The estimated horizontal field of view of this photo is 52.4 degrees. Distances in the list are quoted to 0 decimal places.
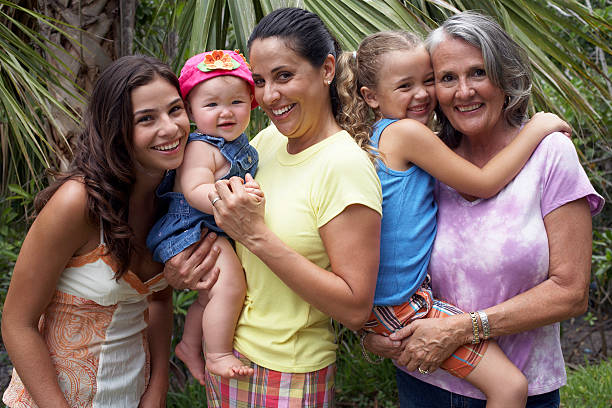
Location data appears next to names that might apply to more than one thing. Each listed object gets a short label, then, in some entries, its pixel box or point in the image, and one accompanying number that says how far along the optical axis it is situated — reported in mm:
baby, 2090
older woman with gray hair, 1966
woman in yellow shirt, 1879
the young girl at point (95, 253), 2035
